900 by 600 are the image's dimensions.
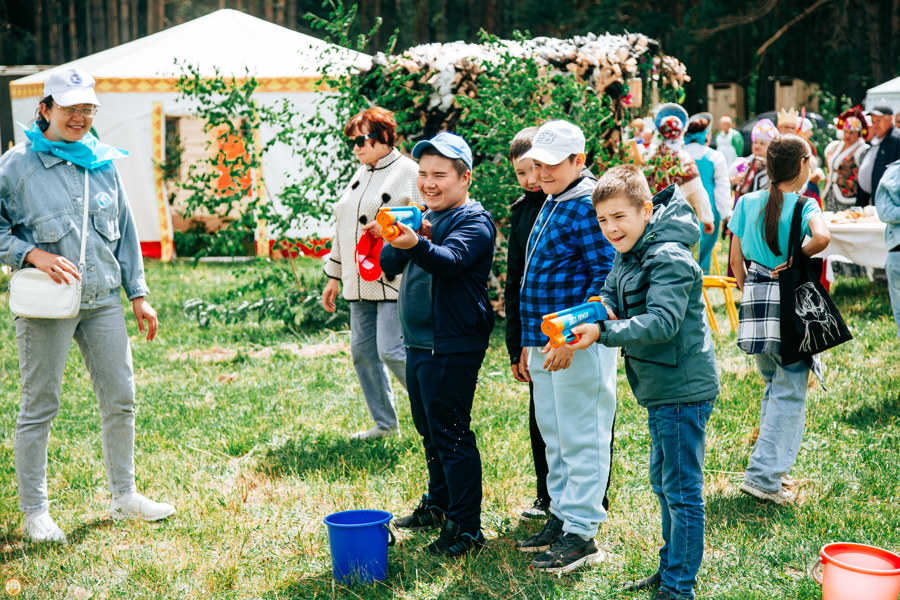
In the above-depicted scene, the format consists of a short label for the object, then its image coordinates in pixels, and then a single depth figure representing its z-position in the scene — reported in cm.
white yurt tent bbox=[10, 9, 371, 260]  1230
